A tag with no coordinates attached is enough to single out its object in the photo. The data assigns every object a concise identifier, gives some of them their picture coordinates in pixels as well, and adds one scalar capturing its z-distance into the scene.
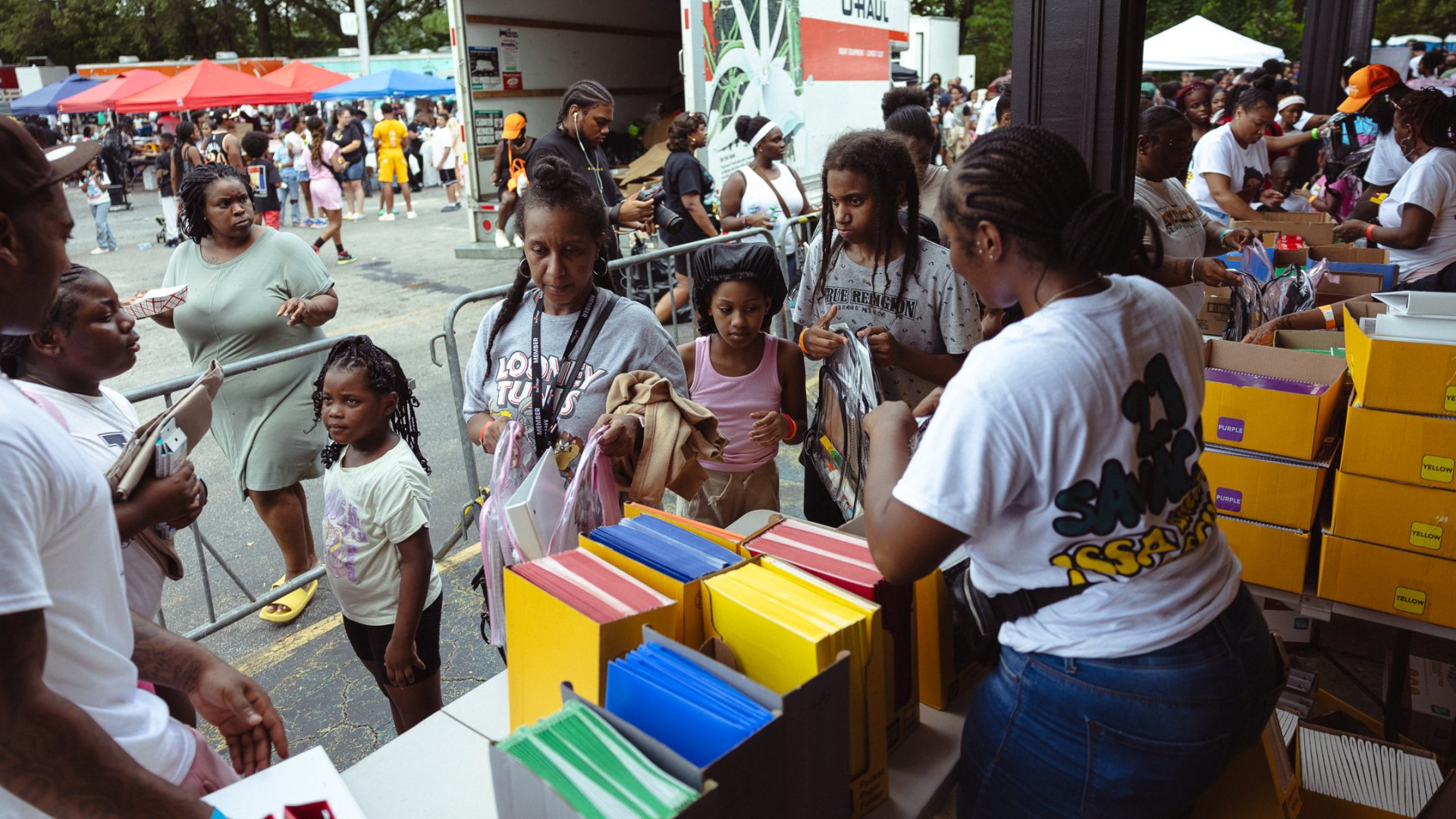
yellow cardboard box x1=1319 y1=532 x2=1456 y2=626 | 3.00
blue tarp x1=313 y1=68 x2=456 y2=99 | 23.55
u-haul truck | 8.03
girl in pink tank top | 3.29
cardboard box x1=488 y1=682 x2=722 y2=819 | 1.26
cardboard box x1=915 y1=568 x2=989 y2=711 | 1.95
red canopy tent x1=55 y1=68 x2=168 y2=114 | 21.20
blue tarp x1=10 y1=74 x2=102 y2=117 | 24.94
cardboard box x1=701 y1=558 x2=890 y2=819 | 1.69
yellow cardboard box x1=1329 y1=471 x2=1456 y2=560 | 2.99
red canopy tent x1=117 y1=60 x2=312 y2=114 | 19.19
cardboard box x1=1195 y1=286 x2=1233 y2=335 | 5.30
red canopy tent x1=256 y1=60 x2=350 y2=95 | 23.13
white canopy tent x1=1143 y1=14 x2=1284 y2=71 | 18.16
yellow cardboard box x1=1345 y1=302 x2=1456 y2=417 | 2.95
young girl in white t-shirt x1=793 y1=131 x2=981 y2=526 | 3.10
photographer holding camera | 6.13
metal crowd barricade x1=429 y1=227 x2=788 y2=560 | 4.33
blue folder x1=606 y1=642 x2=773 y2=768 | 1.40
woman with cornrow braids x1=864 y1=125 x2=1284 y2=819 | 1.46
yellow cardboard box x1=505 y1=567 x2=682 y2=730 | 1.56
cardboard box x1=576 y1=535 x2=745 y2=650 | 1.75
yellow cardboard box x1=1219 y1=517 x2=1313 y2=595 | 3.23
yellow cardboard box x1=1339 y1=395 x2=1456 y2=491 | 2.97
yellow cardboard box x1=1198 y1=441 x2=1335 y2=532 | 3.18
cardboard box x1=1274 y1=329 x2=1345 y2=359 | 3.94
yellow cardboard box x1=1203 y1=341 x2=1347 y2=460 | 3.16
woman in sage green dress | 3.94
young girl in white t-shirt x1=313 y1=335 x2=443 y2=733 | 2.73
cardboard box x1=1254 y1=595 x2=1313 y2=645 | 3.80
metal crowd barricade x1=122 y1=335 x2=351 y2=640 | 3.44
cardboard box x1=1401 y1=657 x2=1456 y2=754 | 3.14
